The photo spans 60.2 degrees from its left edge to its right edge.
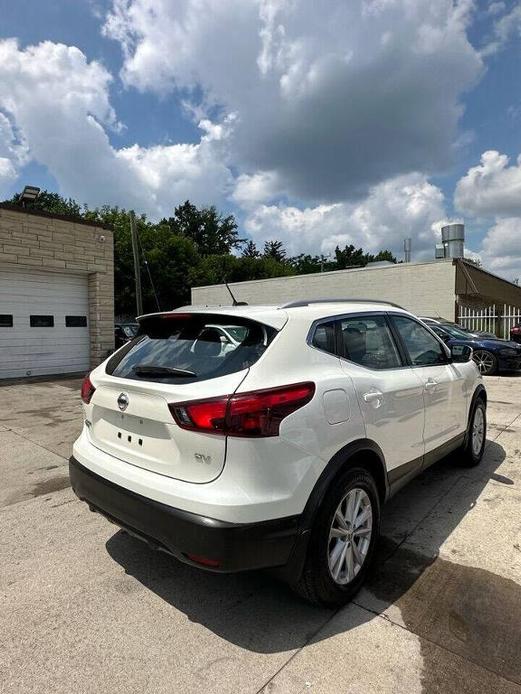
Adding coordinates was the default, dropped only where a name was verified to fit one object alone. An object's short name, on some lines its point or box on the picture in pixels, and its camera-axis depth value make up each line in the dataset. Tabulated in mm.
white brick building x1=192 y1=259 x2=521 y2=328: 18844
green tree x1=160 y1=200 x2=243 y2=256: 54062
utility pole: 22012
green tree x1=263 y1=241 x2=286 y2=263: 64688
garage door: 10930
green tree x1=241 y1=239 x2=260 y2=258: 60288
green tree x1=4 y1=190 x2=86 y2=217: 45000
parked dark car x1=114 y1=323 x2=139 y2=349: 17875
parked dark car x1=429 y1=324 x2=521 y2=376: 11734
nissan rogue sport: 2066
